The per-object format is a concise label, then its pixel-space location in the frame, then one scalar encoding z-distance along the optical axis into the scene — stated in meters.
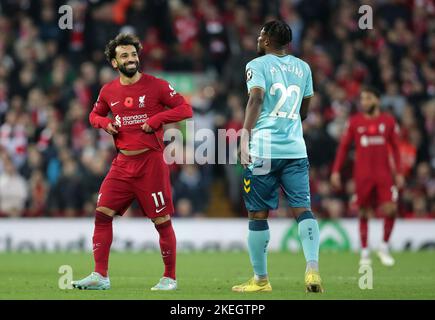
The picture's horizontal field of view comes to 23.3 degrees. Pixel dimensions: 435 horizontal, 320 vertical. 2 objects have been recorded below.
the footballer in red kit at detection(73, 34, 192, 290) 10.77
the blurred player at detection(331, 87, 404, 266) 16.47
